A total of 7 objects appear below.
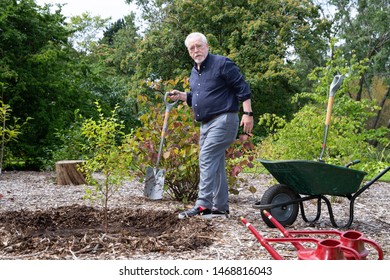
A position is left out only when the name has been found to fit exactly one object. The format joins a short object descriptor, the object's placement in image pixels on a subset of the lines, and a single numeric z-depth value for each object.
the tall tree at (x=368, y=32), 19.86
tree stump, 6.70
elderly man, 3.81
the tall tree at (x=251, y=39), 16.97
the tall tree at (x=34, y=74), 9.16
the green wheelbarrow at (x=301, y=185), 3.54
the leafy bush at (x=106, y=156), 3.56
